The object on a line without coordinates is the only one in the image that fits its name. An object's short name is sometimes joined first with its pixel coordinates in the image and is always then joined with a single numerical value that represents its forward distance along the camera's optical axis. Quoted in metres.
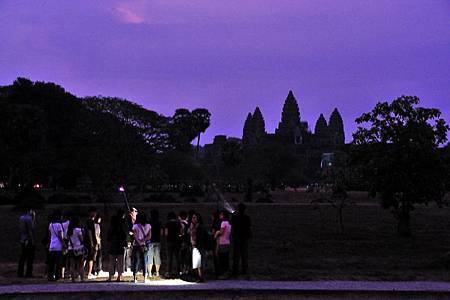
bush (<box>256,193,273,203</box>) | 58.97
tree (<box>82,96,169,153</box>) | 48.69
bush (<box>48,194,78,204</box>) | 50.28
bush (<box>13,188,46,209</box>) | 41.65
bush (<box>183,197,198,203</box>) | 57.25
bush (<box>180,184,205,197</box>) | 67.31
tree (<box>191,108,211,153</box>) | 133.12
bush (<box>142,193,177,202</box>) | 57.99
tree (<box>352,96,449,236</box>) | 23.44
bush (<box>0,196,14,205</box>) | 48.38
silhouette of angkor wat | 182.00
